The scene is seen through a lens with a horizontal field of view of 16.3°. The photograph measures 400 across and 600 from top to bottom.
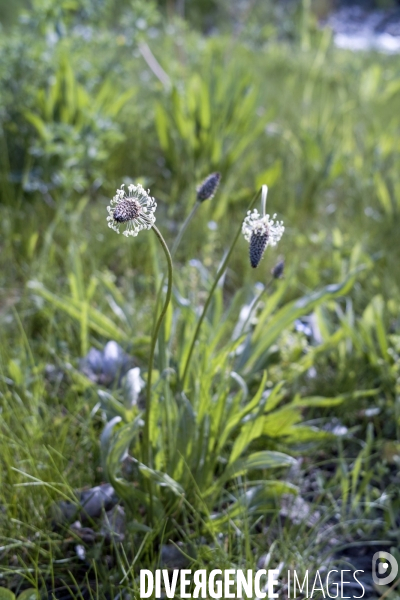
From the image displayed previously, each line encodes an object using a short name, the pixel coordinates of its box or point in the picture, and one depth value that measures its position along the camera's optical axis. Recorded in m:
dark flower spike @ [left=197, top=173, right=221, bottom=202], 0.70
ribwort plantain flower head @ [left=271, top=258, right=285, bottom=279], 0.73
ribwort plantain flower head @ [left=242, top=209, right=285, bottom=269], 0.64
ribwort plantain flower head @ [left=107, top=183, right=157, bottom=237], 0.61
